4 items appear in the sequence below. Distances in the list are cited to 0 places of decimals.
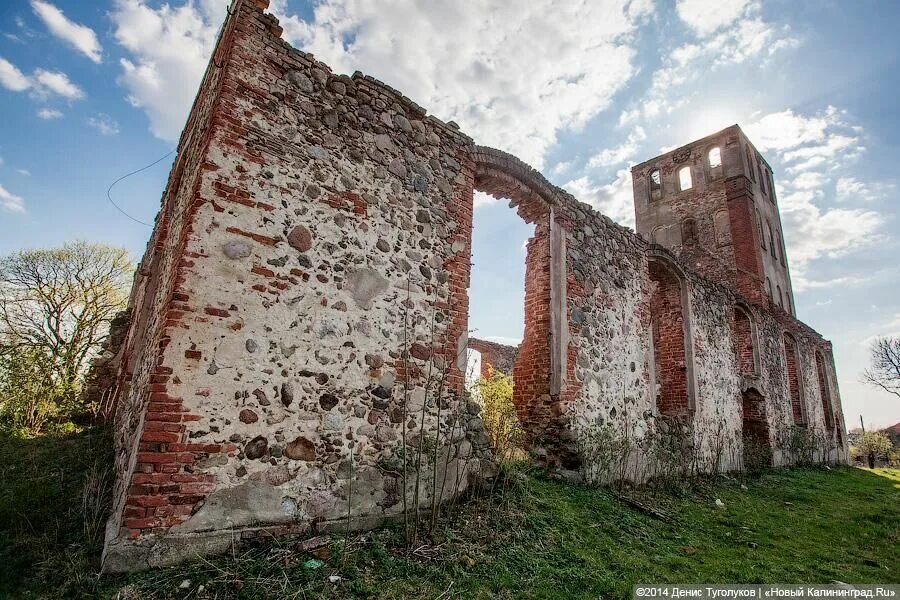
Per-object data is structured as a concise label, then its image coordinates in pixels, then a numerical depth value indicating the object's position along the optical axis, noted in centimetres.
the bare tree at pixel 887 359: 2628
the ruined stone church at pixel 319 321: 334
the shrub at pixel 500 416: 541
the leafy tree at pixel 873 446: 2047
